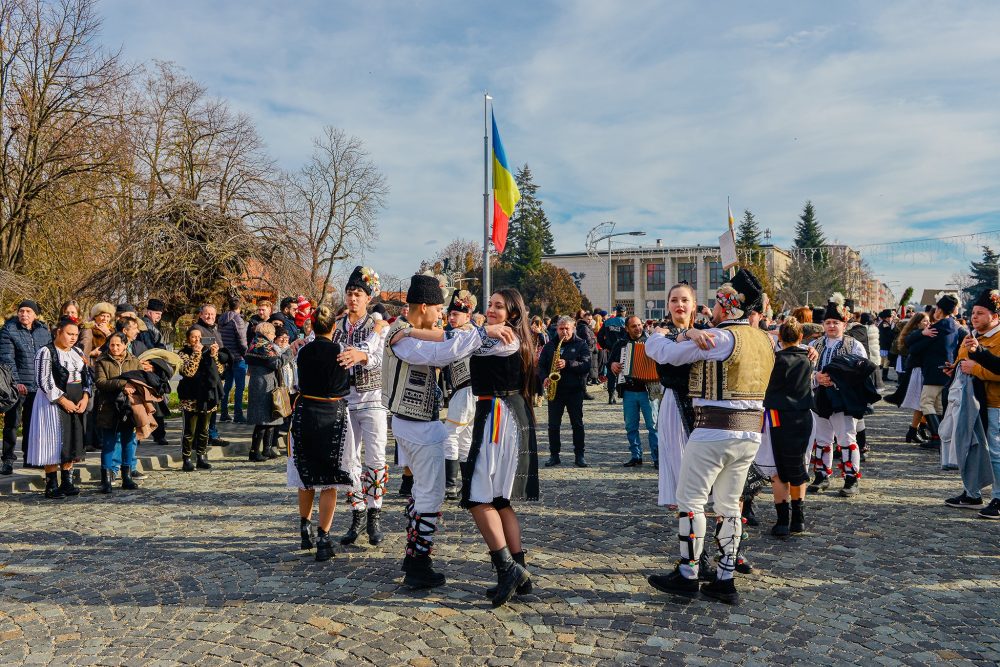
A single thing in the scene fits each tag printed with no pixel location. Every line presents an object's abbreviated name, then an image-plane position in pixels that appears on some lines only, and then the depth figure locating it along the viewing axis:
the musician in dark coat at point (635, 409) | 9.52
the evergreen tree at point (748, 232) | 80.56
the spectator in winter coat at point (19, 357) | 8.82
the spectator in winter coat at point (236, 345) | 12.62
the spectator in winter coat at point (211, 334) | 10.61
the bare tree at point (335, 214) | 40.25
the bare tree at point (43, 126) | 19.92
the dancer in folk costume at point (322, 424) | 5.46
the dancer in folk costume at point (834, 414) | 7.76
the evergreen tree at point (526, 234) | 70.88
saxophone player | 9.70
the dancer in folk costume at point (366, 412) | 5.96
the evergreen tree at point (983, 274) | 67.31
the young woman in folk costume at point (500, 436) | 4.65
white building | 79.62
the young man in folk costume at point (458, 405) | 6.13
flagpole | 19.62
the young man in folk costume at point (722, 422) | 4.61
